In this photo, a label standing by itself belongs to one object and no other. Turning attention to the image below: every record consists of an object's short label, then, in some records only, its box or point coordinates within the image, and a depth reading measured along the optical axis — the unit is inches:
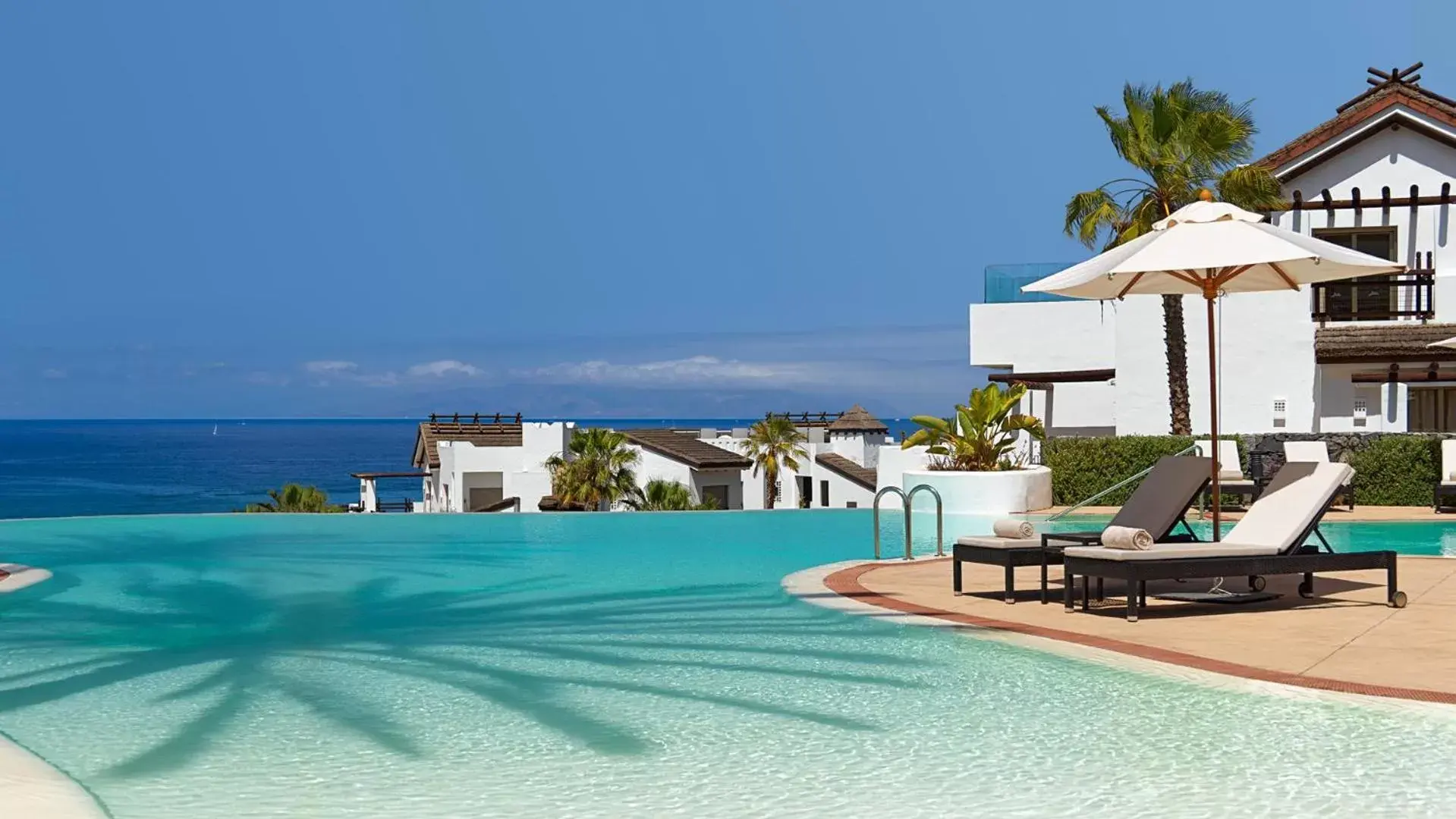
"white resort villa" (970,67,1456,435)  1206.3
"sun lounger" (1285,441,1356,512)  847.7
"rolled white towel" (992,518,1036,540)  487.2
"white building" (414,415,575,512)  2694.4
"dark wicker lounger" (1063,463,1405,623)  416.5
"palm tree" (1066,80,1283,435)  1117.7
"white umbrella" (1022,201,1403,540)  470.0
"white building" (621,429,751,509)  2608.3
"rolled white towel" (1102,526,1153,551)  425.1
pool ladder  586.9
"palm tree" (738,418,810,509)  2738.7
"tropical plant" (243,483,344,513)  2277.3
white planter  907.4
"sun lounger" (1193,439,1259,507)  837.2
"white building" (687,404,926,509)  2603.3
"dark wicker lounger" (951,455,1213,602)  460.1
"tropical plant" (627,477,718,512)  2506.2
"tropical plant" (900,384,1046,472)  935.7
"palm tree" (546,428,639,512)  2588.6
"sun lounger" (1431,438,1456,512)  845.8
